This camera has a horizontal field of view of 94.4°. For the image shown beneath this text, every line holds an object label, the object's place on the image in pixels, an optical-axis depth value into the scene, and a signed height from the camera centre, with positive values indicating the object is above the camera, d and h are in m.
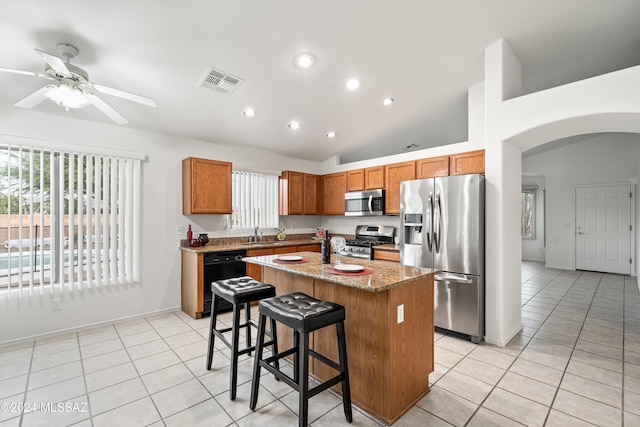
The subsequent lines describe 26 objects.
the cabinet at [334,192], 5.54 +0.41
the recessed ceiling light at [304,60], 2.96 +1.57
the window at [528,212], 8.66 +0.04
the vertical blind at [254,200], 4.99 +0.24
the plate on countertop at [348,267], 2.19 -0.41
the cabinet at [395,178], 4.50 +0.55
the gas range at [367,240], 4.72 -0.46
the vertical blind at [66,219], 3.16 -0.06
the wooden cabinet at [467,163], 3.70 +0.65
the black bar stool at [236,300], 2.24 -0.69
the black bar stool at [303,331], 1.73 -0.75
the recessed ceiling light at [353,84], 3.47 +1.54
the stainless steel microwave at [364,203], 4.88 +0.19
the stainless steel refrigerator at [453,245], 3.13 -0.35
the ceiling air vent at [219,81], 3.04 +1.43
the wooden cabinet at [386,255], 4.32 -0.63
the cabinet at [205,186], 4.16 +0.40
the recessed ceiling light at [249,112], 3.87 +1.35
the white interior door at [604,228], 6.48 -0.35
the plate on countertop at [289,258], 2.66 -0.41
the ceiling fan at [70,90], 2.11 +0.96
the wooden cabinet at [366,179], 4.92 +0.61
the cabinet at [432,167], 4.06 +0.66
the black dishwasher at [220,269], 3.97 -0.77
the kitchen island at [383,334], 1.93 -0.85
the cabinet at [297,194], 5.40 +0.38
